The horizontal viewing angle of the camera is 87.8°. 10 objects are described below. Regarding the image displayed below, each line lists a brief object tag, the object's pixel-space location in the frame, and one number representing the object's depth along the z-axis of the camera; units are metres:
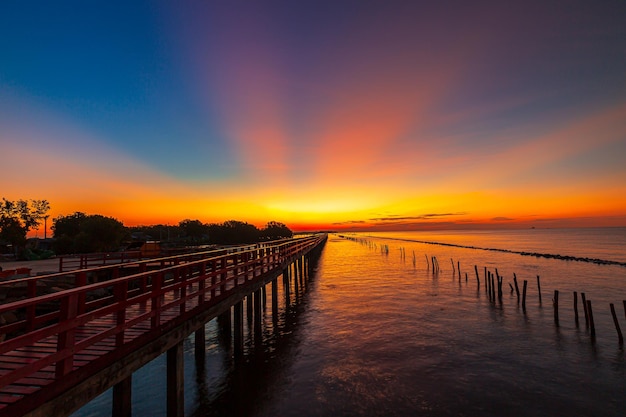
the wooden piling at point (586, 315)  17.33
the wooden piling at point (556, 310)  18.48
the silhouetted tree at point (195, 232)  139.00
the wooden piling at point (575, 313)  18.00
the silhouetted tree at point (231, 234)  142.38
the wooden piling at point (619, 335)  15.00
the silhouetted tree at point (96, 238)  57.25
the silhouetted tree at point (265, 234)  178.26
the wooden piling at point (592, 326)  15.89
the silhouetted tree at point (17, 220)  55.19
